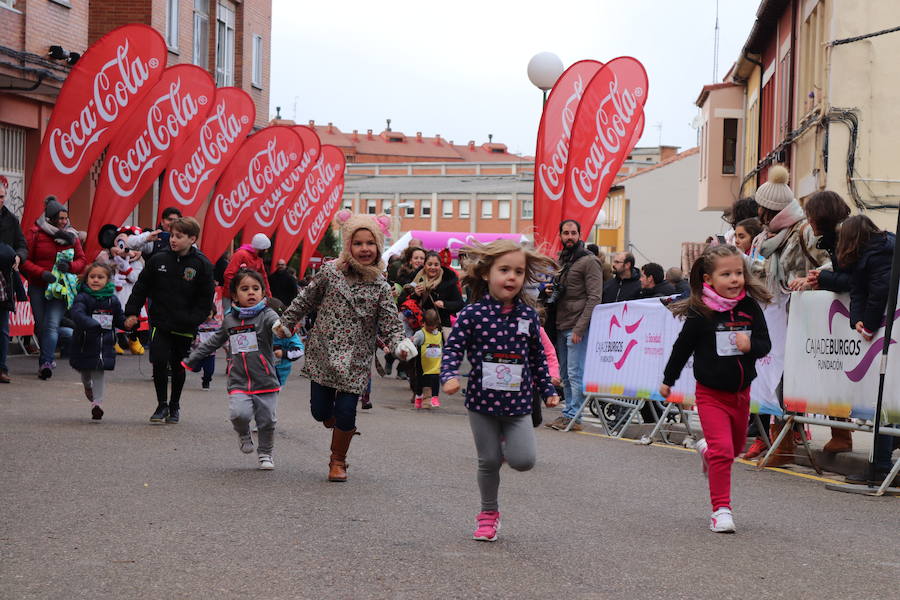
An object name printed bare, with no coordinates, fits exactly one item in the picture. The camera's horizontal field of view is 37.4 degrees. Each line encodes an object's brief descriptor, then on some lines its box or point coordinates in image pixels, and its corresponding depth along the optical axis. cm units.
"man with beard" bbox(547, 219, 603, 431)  1338
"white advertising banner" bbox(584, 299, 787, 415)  1199
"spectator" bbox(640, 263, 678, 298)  1515
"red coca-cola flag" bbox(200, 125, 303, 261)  2322
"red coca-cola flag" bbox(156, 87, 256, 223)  2098
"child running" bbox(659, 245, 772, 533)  738
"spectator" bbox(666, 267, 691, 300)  1638
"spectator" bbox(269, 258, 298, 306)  1830
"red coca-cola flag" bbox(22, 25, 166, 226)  1712
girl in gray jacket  913
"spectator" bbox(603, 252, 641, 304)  1522
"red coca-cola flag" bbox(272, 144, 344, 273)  2761
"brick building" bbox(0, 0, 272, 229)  2231
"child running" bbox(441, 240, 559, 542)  672
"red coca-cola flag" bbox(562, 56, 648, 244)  1658
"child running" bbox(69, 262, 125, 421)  1135
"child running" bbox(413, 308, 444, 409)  1511
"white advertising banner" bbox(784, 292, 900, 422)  920
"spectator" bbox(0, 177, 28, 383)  1415
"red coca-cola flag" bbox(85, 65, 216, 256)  1857
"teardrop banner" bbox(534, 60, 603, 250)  1694
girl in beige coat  859
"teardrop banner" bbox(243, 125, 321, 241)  2527
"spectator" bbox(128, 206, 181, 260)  1640
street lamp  1889
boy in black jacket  1140
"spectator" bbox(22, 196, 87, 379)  1527
